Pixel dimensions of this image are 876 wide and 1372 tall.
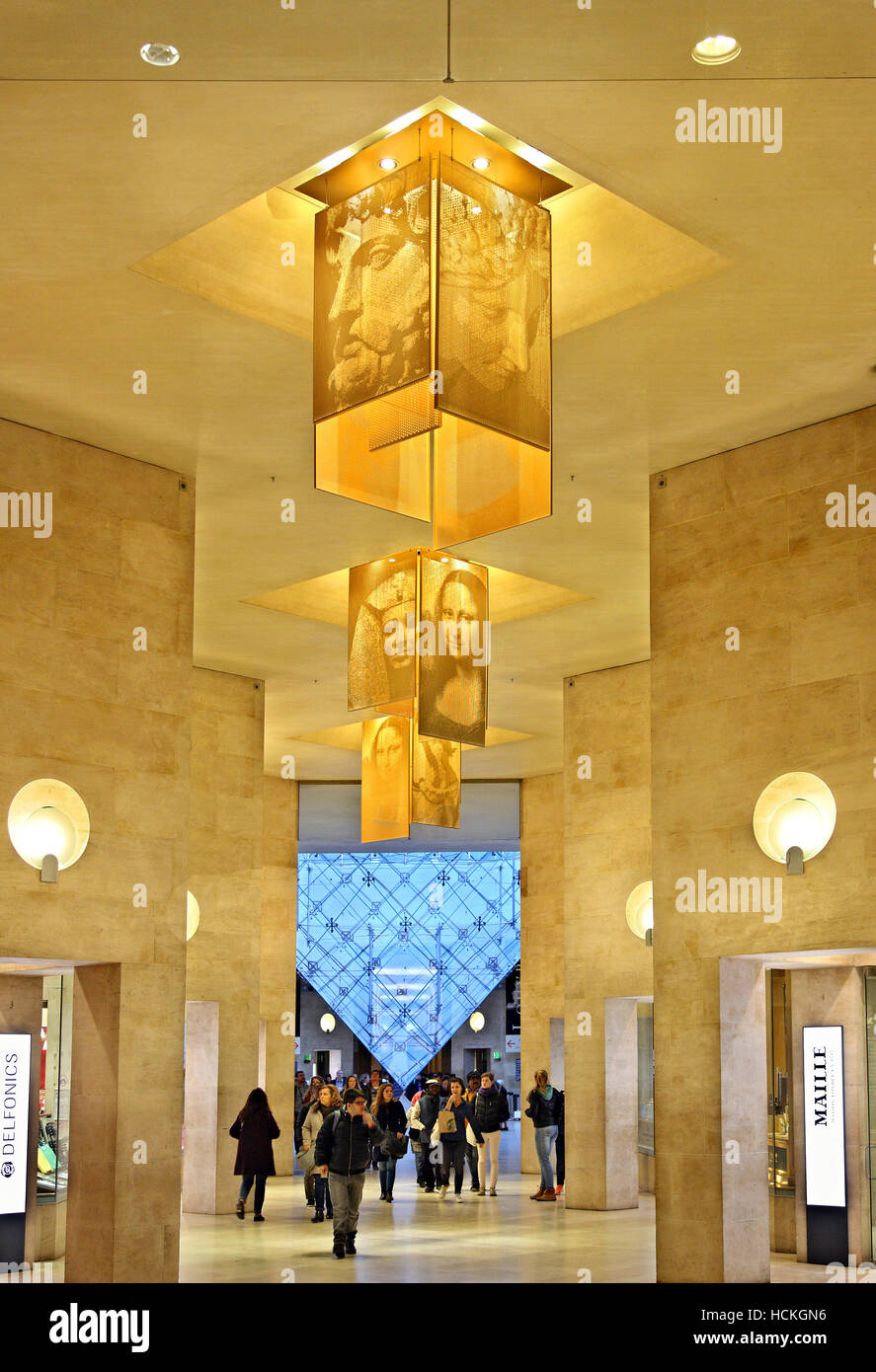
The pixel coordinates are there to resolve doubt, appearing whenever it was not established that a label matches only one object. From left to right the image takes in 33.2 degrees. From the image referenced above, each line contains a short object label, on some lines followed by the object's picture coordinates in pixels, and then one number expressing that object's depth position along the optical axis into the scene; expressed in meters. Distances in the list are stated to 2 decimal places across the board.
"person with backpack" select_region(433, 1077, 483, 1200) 20.64
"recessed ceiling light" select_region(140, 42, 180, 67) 7.68
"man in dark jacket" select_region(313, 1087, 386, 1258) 13.59
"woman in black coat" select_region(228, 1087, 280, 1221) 17.33
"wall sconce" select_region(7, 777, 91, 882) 11.69
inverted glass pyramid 47.69
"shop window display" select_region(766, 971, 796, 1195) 14.77
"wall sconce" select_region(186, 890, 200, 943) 19.33
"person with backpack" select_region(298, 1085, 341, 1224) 16.08
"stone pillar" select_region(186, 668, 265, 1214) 19.33
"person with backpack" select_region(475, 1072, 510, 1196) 20.45
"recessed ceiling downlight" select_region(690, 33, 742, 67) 7.60
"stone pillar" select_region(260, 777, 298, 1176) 23.86
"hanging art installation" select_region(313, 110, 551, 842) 7.98
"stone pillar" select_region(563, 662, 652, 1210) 19.50
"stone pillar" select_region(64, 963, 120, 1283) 11.88
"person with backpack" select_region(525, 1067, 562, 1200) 20.67
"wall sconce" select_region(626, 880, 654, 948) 19.08
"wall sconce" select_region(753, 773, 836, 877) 11.65
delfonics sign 13.29
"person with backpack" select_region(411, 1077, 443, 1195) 21.78
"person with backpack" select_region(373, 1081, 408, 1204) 19.75
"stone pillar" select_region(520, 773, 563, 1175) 26.14
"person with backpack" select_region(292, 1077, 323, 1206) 17.81
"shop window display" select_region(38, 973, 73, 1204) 14.15
